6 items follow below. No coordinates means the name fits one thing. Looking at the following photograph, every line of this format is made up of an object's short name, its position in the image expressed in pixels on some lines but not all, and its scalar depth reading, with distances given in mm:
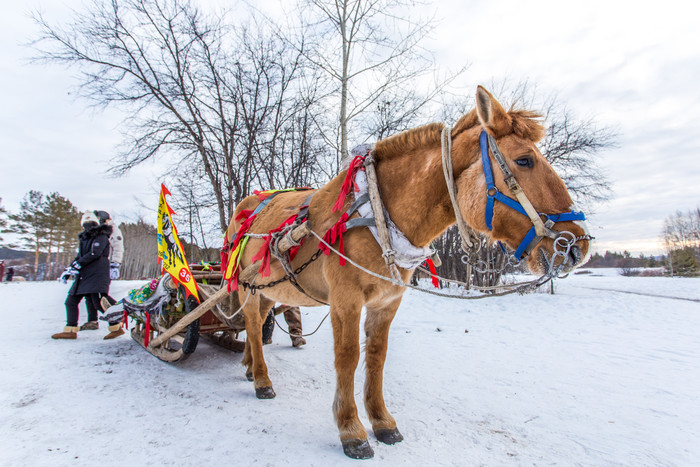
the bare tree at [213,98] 10539
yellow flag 3242
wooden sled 3520
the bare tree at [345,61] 9953
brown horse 1801
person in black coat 4992
